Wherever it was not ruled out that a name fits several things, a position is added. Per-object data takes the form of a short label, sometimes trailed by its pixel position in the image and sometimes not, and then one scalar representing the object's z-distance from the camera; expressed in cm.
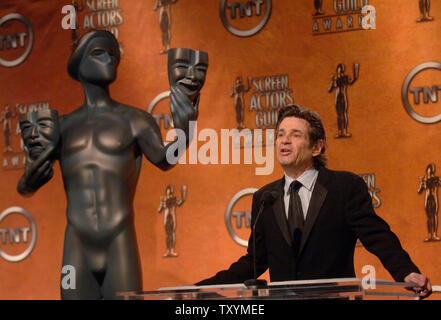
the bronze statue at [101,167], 777
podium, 639
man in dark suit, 721
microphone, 656
